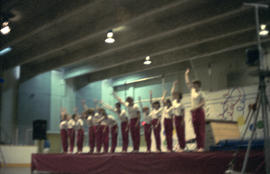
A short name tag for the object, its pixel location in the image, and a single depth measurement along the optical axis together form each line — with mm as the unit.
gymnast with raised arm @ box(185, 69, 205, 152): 5355
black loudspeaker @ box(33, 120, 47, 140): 11141
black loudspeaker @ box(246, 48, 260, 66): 3252
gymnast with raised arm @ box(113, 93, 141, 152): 6766
